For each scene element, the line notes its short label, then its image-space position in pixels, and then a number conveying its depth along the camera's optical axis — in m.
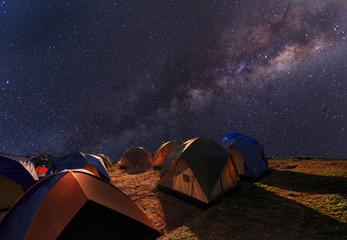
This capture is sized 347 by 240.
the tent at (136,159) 18.56
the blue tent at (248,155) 10.62
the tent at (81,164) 9.87
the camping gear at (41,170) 18.42
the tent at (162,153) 16.64
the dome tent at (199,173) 7.14
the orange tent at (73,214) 3.03
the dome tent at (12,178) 7.06
